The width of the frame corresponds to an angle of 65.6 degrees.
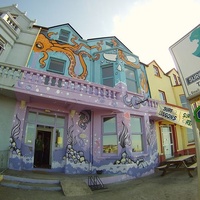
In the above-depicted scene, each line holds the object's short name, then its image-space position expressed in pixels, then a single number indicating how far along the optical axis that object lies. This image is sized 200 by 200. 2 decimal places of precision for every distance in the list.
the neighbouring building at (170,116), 9.94
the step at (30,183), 5.49
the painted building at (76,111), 7.72
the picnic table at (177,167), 7.03
